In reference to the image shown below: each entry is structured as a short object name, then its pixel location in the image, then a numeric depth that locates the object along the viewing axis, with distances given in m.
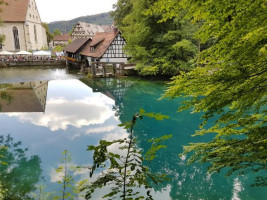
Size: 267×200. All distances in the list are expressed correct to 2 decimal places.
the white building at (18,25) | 40.88
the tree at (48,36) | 68.84
